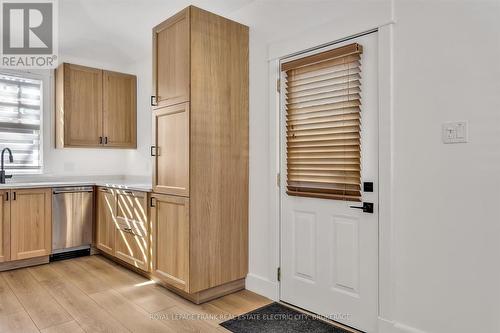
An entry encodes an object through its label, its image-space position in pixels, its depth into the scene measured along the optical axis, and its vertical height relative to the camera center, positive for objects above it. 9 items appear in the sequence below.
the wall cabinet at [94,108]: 4.14 +0.76
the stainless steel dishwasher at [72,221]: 3.87 -0.65
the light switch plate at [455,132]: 1.83 +0.19
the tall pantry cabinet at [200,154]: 2.72 +0.10
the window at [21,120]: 4.06 +0.58
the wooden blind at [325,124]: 2.31 +0.31
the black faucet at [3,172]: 3.78 -0.07
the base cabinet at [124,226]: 3.28 -0.64
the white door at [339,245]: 2.23 -0.59
